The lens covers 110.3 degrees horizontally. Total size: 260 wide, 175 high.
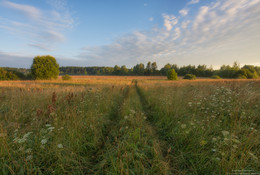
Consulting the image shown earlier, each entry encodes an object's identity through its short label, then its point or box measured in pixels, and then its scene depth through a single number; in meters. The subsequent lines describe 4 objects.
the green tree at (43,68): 26.03
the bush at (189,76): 40.12
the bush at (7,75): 31.88
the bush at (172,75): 37.16
